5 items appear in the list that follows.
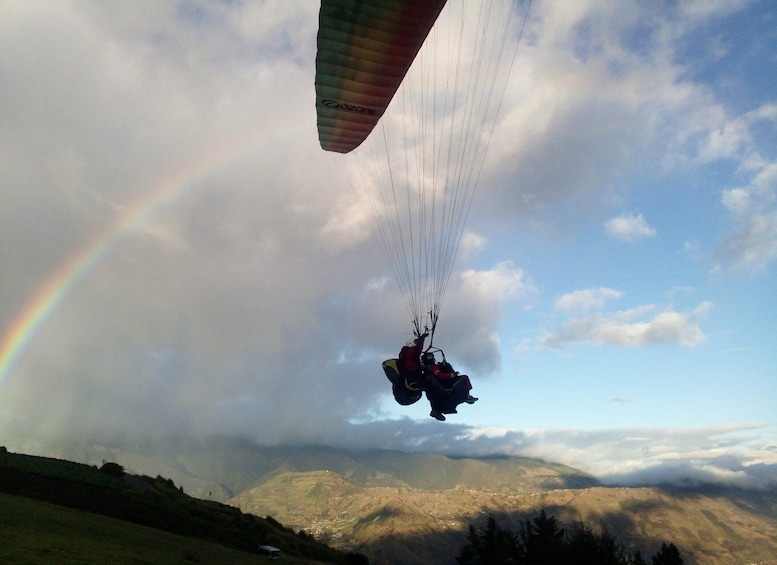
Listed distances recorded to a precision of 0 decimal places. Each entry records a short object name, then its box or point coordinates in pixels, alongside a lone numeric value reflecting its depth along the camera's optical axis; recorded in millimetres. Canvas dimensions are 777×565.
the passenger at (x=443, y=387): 20719
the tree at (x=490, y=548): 53188
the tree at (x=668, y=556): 59406
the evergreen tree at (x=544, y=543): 49812
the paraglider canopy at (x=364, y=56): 14664
